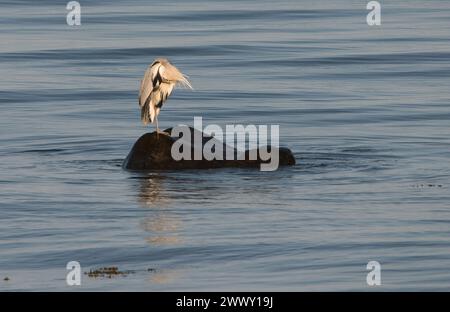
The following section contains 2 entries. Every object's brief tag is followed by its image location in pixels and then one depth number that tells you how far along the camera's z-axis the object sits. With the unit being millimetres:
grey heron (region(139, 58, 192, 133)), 18062
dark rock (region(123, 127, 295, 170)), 17859
